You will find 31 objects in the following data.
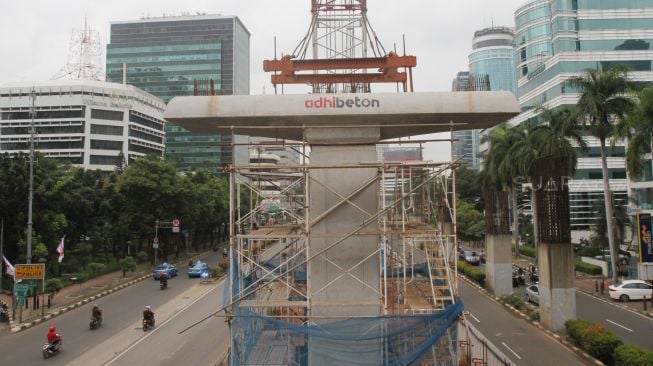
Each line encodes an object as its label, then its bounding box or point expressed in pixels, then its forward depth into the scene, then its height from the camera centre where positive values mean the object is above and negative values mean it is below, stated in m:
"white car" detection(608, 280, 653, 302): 22.46 -3.46
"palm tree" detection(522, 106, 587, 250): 26.53 +4.37
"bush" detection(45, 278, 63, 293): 22.80 -2.97
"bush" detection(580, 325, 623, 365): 13.88 -3.61
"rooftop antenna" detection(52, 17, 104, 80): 71.88 +21.90
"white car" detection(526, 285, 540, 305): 22.16 -3.53
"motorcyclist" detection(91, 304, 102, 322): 18.84 -3.52
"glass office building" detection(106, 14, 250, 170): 95.62 +31.58
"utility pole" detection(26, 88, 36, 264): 22.37 +0.14
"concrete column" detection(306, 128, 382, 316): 10.94 -0.08
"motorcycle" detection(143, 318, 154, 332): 18.58 -3.87
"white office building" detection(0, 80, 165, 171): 65.12 +13.04
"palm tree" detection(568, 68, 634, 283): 24.69 +5.47
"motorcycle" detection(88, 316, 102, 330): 18.74 -3.85
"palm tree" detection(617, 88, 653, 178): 20.41 +3.57
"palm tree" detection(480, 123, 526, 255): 32.91 +4.02
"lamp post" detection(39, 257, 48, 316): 20.82 -3.35
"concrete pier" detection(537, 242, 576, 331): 17.30 -2.43
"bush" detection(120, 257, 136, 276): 30.88 -2.80
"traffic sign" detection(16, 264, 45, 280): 19.70 -2.01
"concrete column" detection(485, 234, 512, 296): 24.80 -2.43
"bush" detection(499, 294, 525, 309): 21.41 -3.73
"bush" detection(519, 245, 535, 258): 40.24 -2.97
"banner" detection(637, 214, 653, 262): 23.31 -1.12
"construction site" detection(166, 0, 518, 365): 8.97 +0.04
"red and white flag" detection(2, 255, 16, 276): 20.04 -1.94
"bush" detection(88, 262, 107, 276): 29.38 -2.85
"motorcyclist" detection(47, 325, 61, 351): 15.45 -3.67
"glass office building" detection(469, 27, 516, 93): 153.25 +49.56
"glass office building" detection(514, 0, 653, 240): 44.91 +14.49
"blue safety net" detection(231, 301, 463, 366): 8.81 -2.11
